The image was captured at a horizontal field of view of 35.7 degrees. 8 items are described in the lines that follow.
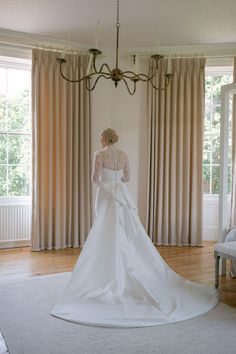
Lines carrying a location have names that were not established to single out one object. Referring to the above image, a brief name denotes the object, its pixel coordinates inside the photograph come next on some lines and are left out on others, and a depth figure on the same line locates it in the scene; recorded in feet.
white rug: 8.21
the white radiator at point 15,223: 17.67
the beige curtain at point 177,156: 18.71
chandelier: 8.60
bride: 9.82
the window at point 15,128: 18.07
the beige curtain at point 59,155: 17.42
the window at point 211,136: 20.08
